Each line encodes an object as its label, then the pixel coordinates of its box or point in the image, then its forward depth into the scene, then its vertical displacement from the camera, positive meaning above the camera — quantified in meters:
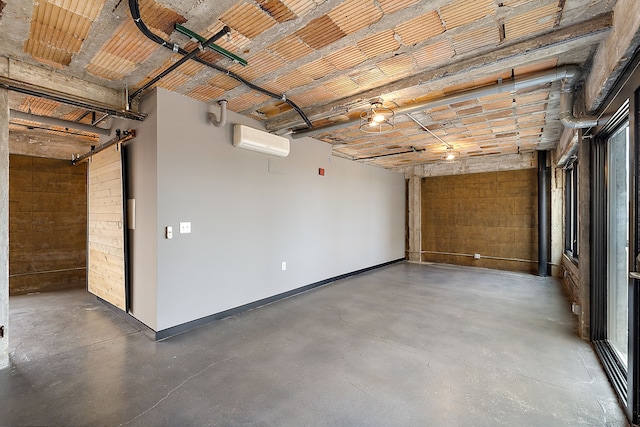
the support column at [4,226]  2.47 -0.09
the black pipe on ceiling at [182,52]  1.89 +1.34
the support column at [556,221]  6.11 -0.25
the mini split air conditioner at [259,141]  3.76 +0.98
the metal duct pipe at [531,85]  2.69 +1.25
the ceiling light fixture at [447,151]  4.46 +1.32
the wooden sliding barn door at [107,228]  3.60 -0.19
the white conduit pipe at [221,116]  3.51 +1.19
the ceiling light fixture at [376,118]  3.39 +1.27
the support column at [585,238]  3.01 -0.30
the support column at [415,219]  8.20 -0.25
